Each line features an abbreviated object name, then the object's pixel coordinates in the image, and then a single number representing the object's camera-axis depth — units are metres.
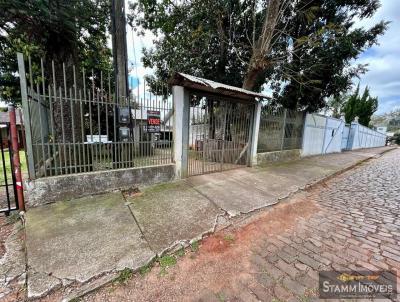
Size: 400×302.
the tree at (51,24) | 4.18
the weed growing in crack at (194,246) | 2.67
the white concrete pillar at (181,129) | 4.87
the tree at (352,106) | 24.72
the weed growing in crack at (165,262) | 2.28
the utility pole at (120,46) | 4.95
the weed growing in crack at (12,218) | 3.14
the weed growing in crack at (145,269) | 2.23
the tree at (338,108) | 30.36
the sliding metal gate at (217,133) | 5.68
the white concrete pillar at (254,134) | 7.07
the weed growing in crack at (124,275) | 2.11
